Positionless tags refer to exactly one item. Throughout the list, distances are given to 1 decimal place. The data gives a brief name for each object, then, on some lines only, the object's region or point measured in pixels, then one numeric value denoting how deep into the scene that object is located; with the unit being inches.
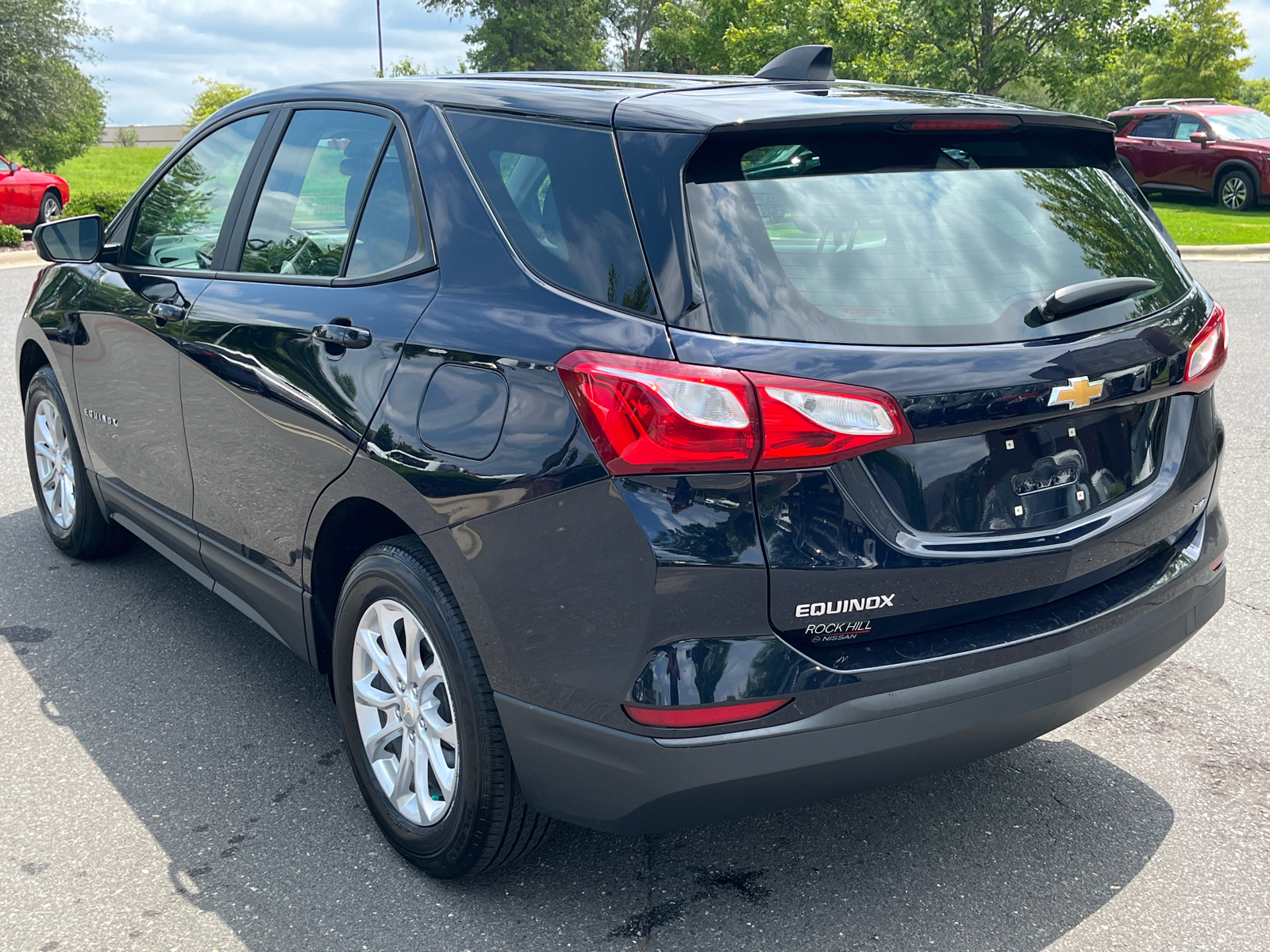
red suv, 807.1
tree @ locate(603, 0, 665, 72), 2751.0
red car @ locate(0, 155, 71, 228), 778.8
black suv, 86.0
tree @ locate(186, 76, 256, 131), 2721.5
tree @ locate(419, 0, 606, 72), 2215.8
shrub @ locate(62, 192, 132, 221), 800.9
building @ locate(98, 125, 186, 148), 3125.0
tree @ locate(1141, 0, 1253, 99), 1659.7
